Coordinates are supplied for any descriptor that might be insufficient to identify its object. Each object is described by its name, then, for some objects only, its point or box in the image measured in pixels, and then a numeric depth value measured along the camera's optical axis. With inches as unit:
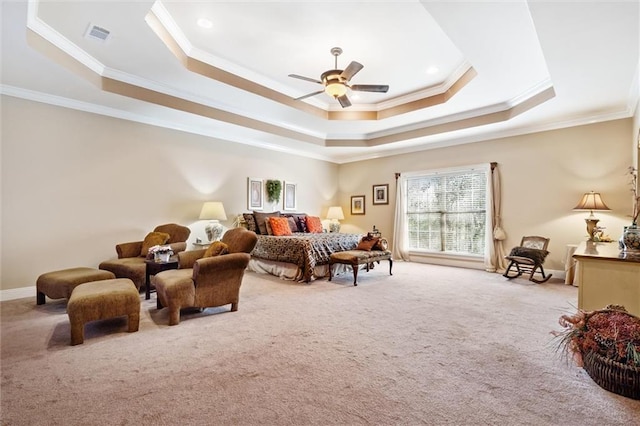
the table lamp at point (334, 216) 313.8
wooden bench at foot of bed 188.2
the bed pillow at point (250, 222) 239.8
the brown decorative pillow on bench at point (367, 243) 212.6
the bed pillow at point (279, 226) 233.1
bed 194.1
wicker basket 69.6
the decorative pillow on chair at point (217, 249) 135.4
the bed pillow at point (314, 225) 266.4
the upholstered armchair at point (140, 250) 155.2
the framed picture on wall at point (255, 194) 261.4
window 250.2
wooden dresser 87.7
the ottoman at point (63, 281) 129.0
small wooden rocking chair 194.2
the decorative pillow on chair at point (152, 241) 175.0
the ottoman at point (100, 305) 99.2
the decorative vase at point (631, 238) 101.5
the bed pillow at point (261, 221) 237.3
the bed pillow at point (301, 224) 262.7
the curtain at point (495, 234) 232.4
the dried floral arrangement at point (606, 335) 71.8
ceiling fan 142.6
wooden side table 142.4
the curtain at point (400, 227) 291.7
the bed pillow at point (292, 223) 255.0
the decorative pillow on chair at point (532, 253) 193.6
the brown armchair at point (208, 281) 119.3
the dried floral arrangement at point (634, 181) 160.5
